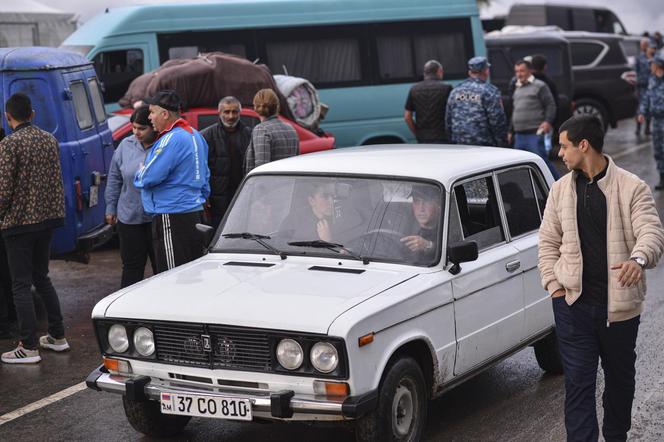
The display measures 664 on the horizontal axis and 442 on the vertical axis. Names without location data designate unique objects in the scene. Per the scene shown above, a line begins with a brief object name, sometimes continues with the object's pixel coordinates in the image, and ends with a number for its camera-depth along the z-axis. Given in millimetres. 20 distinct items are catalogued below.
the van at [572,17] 33562
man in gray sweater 13938
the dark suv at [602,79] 22141
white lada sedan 5680
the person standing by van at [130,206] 9070
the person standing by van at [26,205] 8320
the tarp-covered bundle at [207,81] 13594
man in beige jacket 5344
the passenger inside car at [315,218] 6742
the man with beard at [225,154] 10188
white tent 18625
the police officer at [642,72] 23297
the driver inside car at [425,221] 6539
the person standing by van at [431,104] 13727
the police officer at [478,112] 12758
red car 12992
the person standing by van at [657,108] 16031
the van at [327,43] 16375
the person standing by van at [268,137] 9820
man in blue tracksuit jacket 8430
